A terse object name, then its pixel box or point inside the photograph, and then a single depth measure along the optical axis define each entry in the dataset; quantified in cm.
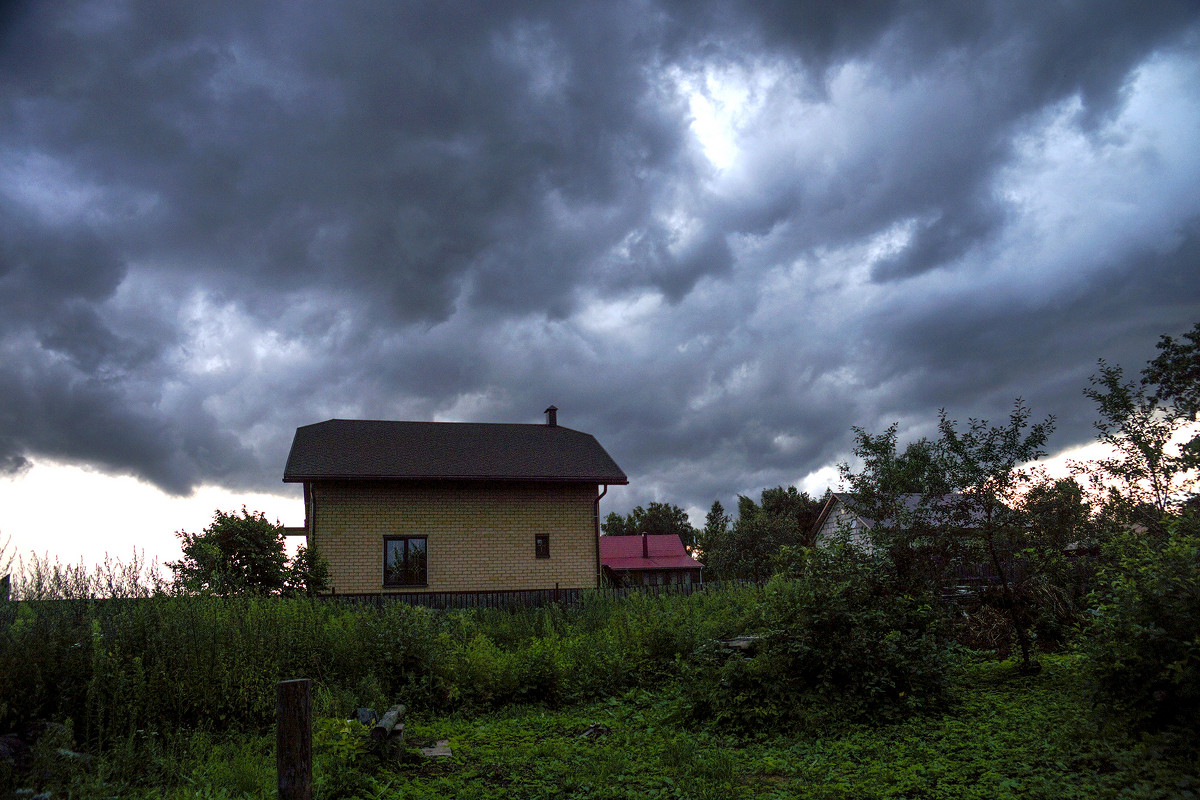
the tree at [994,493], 876
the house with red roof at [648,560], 3775
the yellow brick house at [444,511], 1733
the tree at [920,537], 899
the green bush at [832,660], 712
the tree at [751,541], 3578
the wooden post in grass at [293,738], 412
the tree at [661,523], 5862
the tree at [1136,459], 1055
